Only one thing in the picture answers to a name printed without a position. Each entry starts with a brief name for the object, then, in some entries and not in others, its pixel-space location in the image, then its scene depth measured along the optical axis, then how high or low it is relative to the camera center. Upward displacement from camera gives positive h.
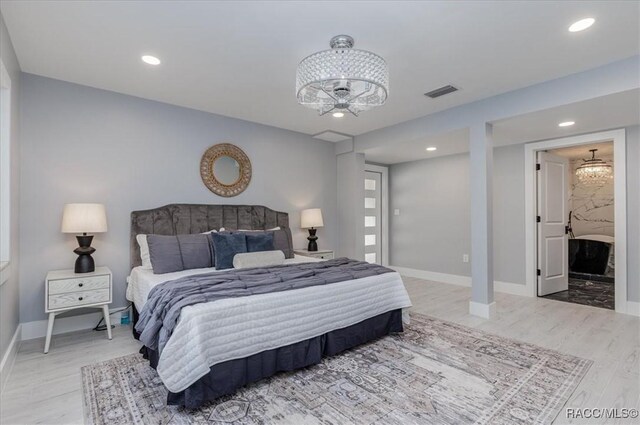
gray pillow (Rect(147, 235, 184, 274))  3.11 -0.40
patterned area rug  1.88 -1.19
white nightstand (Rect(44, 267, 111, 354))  2.74 -0.68
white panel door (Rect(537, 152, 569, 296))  4.70 -0.19
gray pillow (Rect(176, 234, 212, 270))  3.31 -0.39
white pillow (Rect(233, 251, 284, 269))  3.24 -0.48
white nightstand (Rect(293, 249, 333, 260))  4.72 -0.60
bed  1.90 -0.82
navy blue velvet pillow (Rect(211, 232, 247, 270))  3.32 -0.35
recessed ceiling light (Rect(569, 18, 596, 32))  2.20 +1.29
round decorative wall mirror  4.11 +0.58
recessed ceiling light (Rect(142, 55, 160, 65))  2.71 +1.31
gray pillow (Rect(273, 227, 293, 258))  4.02 -0.38
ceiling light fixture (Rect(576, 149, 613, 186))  6.00 +0.74
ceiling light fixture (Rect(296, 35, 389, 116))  2.12 +0.90
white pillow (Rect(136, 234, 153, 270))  3.29 -0.39
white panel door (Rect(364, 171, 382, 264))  6.31 -0.10
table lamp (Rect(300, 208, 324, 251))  4.80 -0.11
